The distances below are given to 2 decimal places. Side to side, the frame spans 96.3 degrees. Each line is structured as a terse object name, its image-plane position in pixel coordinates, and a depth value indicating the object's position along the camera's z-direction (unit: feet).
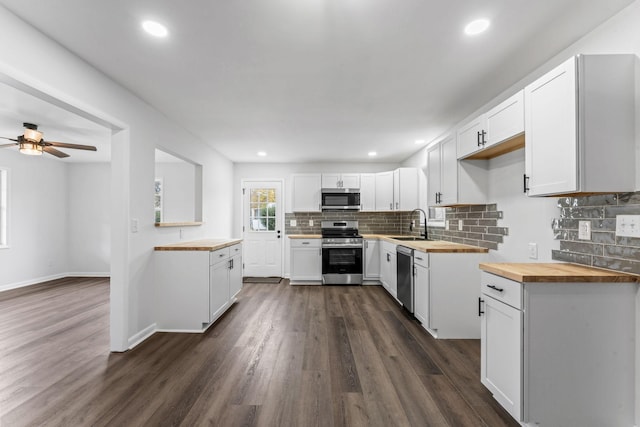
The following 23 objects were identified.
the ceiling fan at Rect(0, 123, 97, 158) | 11.74
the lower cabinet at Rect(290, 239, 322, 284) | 17.04
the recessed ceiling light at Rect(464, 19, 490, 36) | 5.63
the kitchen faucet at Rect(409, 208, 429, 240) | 14.63
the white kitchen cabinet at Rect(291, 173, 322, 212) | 17.97
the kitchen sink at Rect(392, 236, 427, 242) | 15.23
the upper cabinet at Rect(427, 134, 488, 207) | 9.71
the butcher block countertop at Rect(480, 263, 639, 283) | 5.10
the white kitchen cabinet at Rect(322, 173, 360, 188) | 17.84
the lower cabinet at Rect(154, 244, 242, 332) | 10.04
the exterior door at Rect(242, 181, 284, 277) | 19.15
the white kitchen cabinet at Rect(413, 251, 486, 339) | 9.47
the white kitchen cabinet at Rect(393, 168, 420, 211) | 16.11
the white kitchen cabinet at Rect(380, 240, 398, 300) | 13.83
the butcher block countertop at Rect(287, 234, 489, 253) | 9.57
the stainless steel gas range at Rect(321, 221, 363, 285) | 16.79
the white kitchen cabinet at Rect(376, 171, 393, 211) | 17.42
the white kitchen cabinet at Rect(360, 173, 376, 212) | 17.85
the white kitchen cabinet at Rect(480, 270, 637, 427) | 5.08
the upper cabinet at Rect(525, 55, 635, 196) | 5.12
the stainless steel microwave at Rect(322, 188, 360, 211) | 17.79
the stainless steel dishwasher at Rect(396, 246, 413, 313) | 11.24
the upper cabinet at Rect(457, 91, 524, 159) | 6.89
